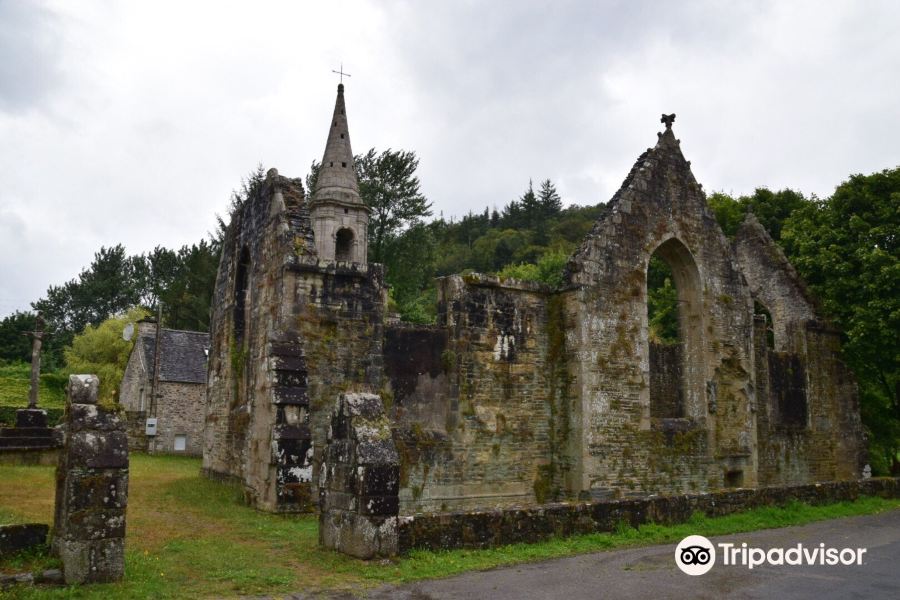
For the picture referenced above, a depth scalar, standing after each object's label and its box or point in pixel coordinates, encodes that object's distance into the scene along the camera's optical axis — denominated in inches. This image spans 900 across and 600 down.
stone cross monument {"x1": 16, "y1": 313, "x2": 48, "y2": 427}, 1012.7
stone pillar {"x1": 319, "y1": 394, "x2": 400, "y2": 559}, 337.1
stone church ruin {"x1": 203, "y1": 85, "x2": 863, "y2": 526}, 530.9
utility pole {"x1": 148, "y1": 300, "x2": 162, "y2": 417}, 1264.8
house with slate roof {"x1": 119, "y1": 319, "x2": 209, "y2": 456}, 1254.3
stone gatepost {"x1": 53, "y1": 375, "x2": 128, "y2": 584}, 277.0
